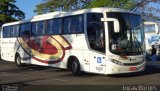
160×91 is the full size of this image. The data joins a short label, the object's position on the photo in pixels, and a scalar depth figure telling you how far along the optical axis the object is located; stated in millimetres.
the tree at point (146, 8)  19652
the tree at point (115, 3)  18158
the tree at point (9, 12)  31540
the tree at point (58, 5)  21843
